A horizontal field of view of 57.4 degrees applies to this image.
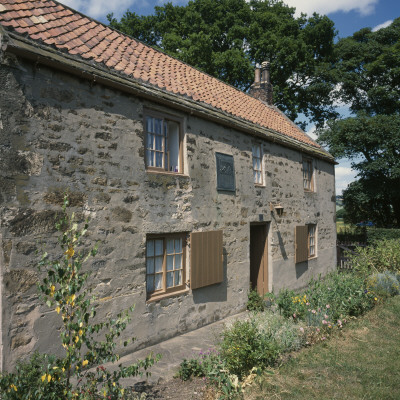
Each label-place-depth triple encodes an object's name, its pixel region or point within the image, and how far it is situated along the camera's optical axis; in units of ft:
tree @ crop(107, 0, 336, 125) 70.85
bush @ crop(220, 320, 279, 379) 15.55
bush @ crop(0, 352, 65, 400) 10.73
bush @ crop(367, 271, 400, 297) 27.96
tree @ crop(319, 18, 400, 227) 64.75
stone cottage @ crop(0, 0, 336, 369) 15.62
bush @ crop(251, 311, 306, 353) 18.43
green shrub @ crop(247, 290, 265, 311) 29.02
